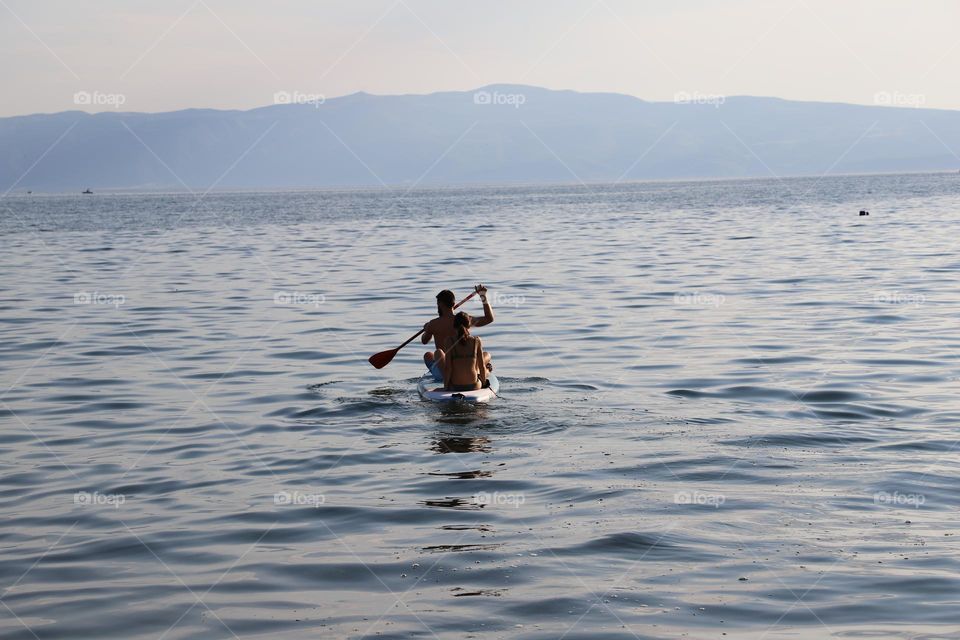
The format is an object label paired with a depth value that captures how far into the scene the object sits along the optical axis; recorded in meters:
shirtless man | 15.68
